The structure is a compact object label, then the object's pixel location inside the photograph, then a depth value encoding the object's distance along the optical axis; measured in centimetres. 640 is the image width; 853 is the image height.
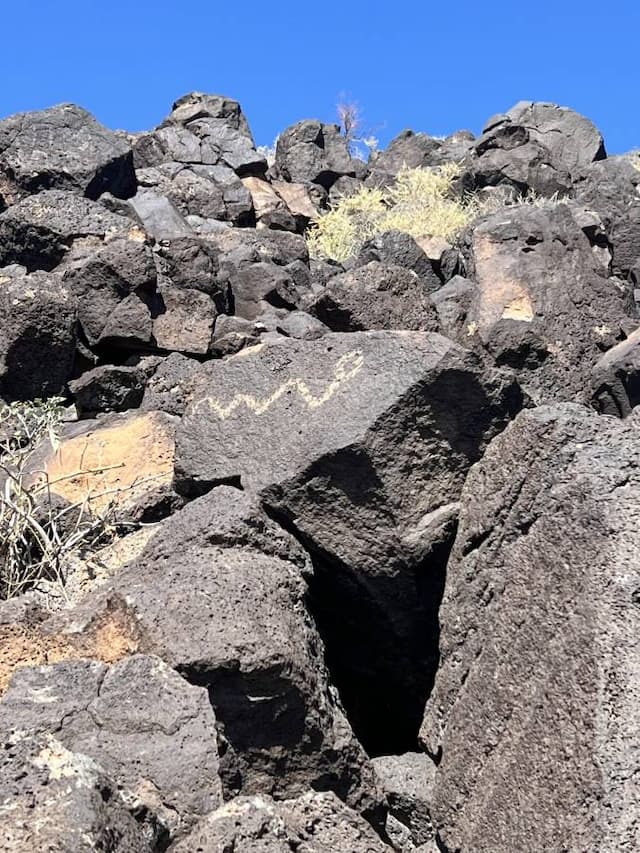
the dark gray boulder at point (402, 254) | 993
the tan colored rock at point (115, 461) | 489
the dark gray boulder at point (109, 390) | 621
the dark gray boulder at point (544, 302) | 611
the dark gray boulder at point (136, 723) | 282
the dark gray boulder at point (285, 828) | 255
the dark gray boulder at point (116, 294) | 704
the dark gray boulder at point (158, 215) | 1095
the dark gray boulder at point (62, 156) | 1078
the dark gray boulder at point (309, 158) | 1917
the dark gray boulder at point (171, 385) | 584
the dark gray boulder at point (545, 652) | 253
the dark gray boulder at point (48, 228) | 839
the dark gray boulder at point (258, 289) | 854
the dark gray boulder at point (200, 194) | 1348
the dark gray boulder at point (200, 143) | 1627
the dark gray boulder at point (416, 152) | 2033
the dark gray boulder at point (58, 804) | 216
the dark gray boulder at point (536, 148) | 1689
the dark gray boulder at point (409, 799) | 346
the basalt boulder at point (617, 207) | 1052
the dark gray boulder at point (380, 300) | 618
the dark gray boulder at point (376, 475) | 390
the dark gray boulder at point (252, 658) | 316
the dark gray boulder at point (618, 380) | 561
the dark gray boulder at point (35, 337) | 657
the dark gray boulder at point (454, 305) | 662
